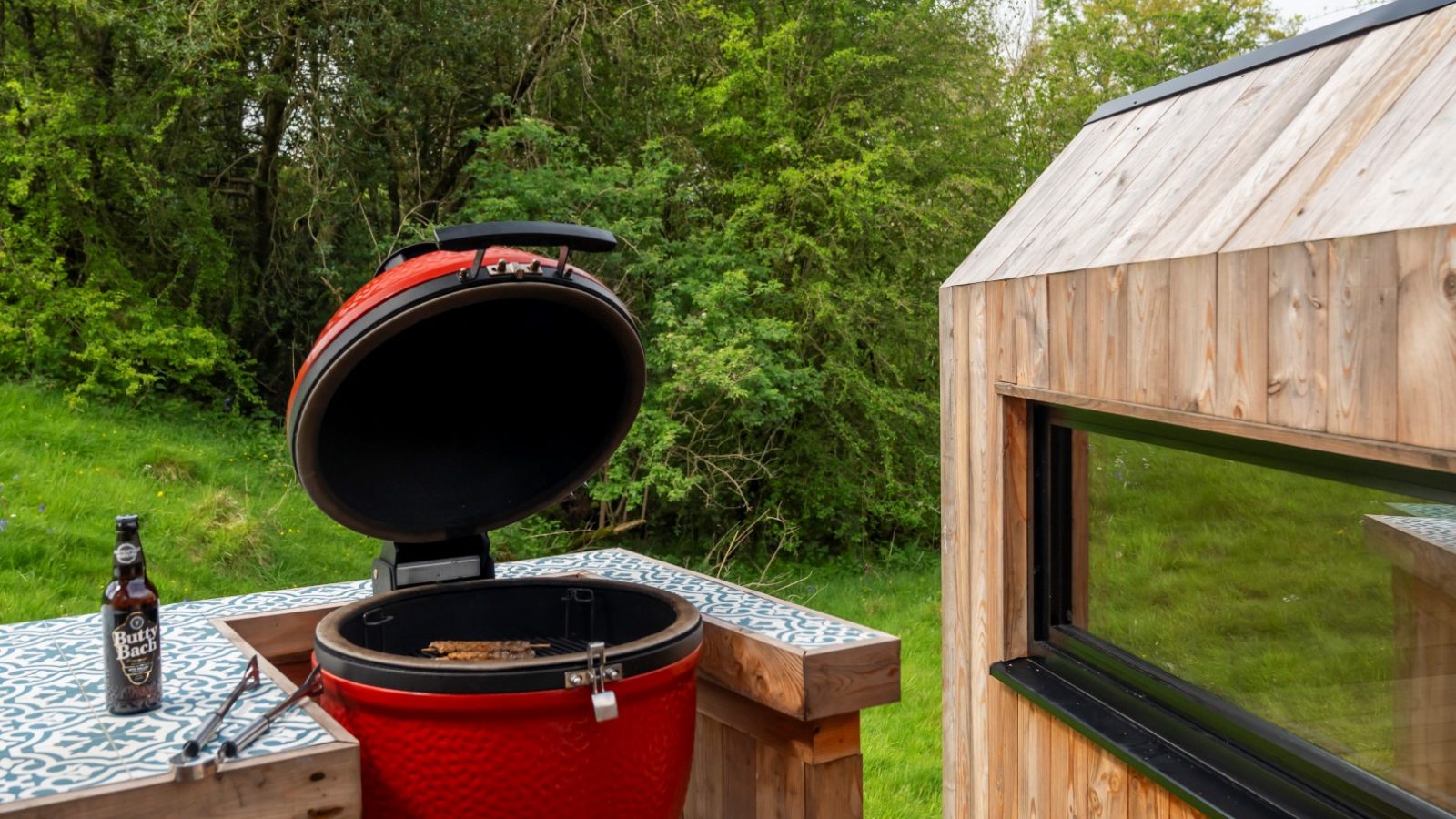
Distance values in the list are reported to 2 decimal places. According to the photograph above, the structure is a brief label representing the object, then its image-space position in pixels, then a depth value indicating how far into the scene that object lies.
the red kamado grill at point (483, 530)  2.16
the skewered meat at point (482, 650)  2.48
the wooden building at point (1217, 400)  1.50
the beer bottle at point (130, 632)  2.06
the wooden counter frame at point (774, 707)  2.51
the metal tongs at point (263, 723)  1.88
